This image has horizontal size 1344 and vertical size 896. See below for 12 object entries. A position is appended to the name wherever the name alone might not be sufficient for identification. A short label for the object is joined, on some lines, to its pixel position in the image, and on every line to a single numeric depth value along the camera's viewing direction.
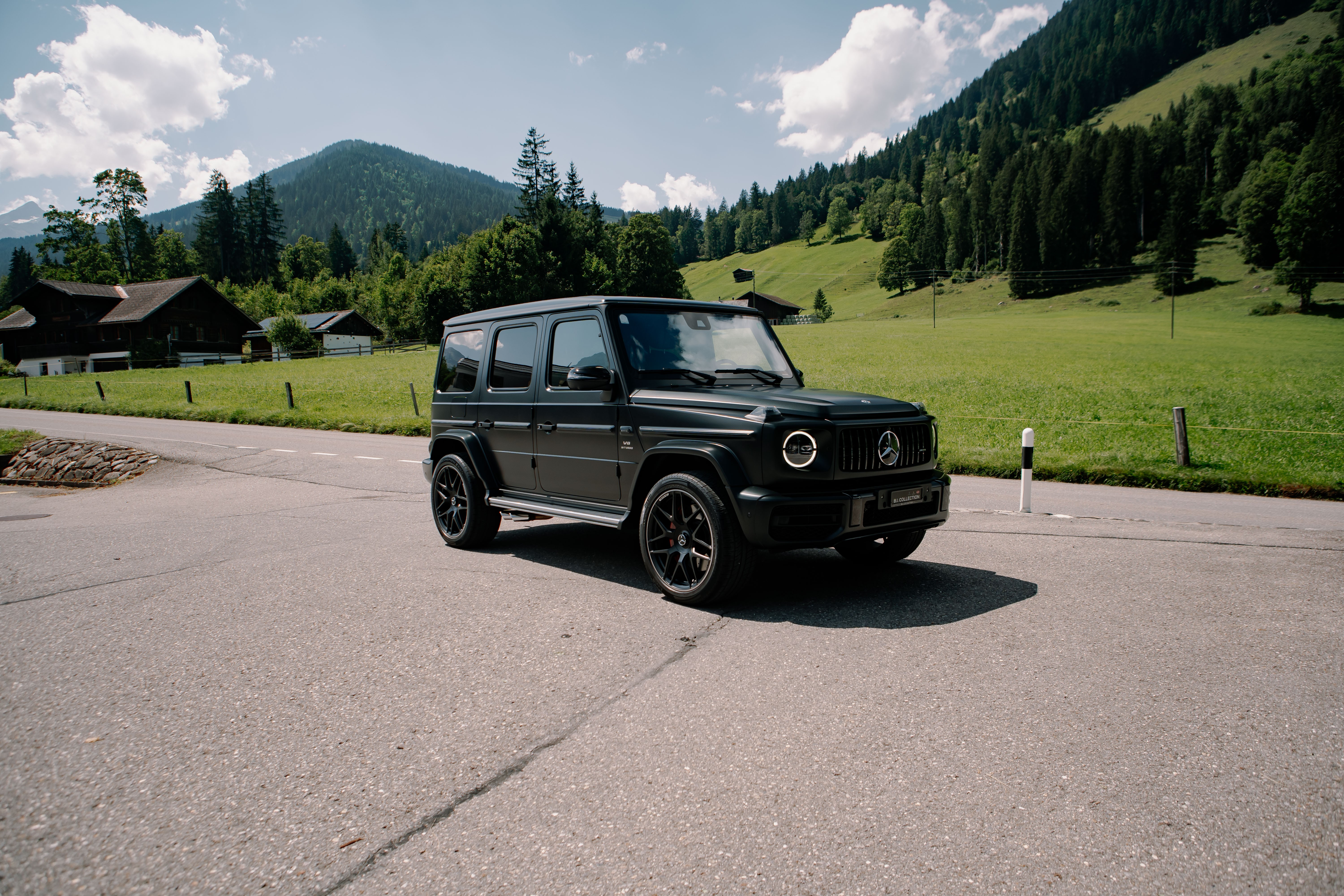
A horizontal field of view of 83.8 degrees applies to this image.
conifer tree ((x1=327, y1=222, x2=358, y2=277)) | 138.62
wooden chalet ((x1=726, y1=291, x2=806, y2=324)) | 115.62
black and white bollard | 8.29
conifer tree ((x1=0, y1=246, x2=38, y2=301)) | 120.44
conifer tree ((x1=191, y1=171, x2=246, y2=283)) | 111.19
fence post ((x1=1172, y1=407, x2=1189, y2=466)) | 11.88
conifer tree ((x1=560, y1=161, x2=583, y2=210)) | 86.88
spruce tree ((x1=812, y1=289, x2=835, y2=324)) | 114.12
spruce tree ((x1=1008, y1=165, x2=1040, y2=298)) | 104.12
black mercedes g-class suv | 4.73
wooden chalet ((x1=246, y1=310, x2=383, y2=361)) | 87.75
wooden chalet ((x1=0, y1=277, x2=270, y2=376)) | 63.06
